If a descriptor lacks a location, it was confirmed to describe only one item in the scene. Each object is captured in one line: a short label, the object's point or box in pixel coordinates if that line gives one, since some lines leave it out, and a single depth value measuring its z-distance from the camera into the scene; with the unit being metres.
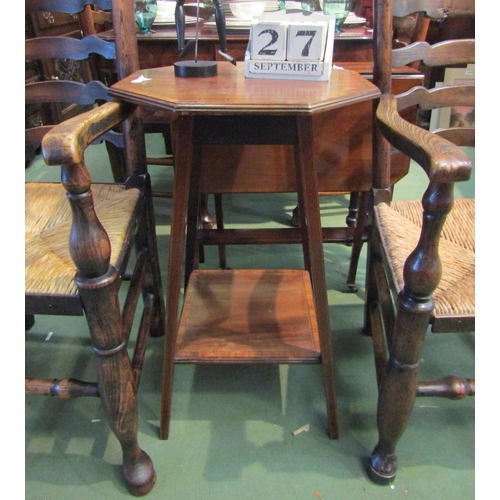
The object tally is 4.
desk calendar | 0.74
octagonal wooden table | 0.67
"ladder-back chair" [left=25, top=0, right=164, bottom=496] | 0.62
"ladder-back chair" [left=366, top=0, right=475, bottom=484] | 0.62
